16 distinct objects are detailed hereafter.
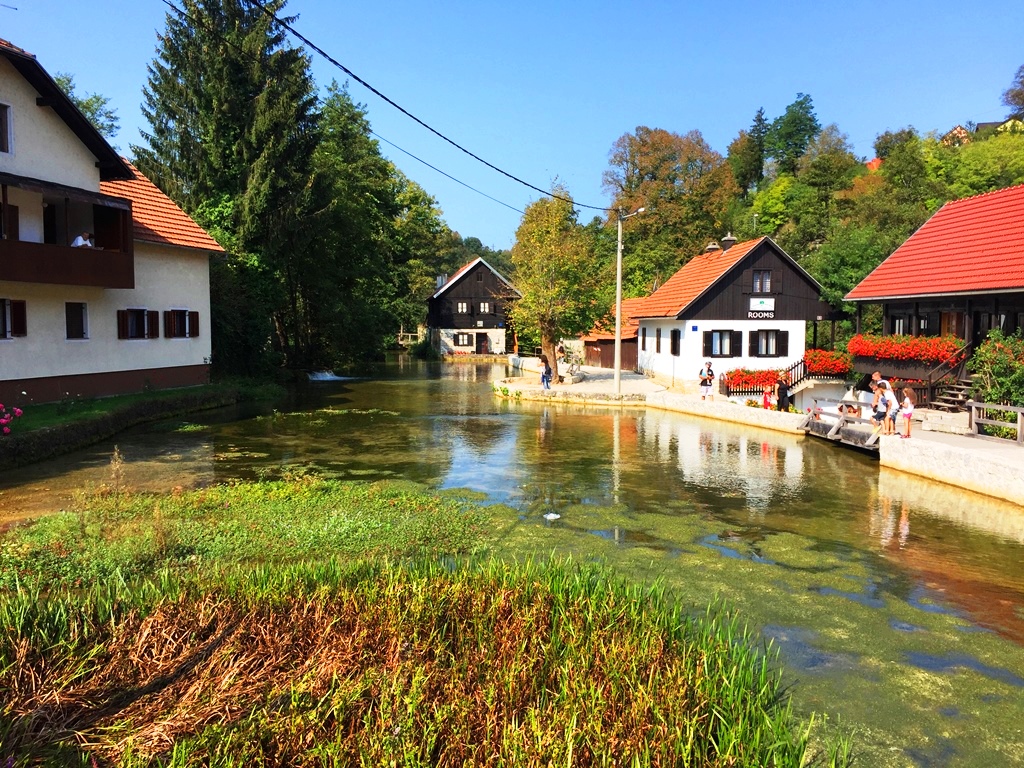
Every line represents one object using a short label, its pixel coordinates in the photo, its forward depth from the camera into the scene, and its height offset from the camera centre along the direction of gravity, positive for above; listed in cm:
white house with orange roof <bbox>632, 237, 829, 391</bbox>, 3738 +208
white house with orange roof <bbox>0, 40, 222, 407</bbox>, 2172 +325
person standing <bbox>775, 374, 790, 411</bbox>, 2669 -163
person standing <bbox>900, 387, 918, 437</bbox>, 1859 -160
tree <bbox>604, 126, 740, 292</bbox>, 7056 +1645
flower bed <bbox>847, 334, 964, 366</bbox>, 2367 +11
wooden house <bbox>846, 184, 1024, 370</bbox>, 2338 +272
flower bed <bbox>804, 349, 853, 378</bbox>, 3378 -56
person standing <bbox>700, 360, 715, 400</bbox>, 3048 -128
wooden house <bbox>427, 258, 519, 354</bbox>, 7144 +412
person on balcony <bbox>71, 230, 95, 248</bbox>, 2343 +387
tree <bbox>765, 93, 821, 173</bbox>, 10694 +3336
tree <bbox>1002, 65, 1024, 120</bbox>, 7362 +2615
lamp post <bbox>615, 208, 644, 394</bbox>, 3122 +169
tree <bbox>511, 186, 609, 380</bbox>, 3825 +396
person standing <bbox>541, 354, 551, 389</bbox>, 3563 -120
